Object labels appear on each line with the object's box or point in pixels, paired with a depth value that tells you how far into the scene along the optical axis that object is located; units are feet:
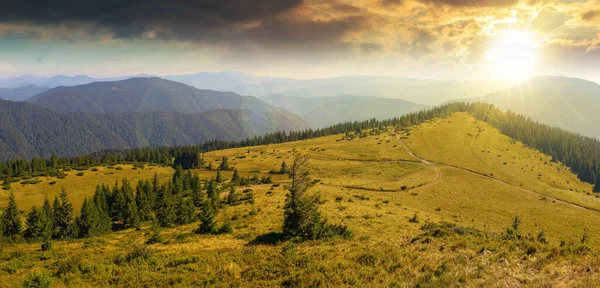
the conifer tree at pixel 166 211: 158.71
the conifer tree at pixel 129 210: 184.44
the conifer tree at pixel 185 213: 161.68
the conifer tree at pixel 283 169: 380.17
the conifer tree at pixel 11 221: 157.17
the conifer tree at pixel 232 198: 184.33
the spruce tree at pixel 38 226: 150.10
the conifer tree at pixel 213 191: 176.45
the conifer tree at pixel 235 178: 290.07
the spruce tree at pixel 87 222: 165.17
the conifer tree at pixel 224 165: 450.09
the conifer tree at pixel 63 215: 177.27
